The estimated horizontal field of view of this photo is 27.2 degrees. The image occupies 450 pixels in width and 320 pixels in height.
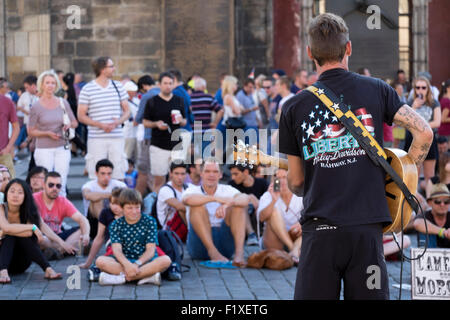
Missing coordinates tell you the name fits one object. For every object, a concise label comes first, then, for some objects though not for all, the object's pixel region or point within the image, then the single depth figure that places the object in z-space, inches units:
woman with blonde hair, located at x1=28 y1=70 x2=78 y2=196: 422.9
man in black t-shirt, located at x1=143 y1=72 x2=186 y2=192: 460.1
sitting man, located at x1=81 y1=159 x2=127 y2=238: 400.8
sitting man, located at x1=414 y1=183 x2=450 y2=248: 330.6
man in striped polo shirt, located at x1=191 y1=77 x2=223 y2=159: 565.4
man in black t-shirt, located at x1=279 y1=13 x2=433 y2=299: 158.1
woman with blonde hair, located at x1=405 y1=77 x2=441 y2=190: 487.8
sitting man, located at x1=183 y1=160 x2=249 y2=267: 368.8
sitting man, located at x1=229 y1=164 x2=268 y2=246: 425.4
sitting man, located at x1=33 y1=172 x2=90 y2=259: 372.2
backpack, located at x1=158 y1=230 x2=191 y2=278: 335.0
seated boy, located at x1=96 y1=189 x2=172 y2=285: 319.0
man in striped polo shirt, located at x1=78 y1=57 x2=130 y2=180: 425.7
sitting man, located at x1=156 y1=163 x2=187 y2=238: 392.8
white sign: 266.7
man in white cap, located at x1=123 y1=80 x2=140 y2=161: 539.2
